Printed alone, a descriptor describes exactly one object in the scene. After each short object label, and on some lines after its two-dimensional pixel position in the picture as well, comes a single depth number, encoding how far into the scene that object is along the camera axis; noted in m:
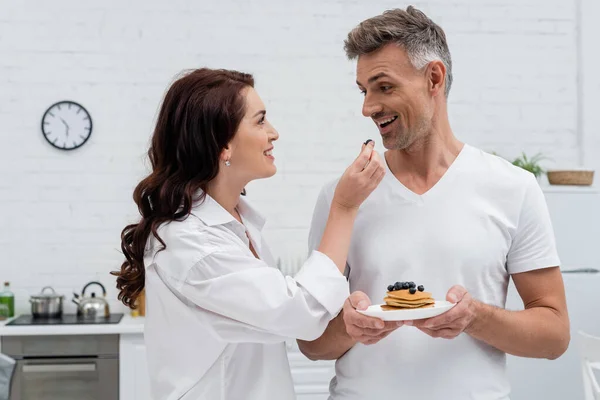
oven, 4.26
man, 1.79
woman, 1.73
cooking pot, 4.51
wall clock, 4.84
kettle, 4.51
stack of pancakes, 1.59
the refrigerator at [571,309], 4.43
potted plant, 4.68
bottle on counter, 4.59
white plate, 1.54
